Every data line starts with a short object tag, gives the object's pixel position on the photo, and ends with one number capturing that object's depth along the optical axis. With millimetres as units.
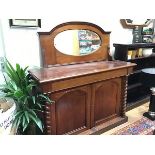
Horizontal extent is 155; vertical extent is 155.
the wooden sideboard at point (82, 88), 1675
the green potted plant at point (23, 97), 1493
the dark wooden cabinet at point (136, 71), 2578
